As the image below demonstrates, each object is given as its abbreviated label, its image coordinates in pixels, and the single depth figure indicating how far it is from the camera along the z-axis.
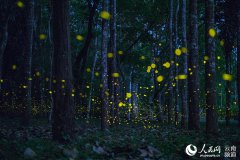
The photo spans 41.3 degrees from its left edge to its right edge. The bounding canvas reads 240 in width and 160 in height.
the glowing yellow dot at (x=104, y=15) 13.71
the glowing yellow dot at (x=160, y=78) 30.29
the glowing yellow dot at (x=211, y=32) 11.41
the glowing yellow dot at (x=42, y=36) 27.08
